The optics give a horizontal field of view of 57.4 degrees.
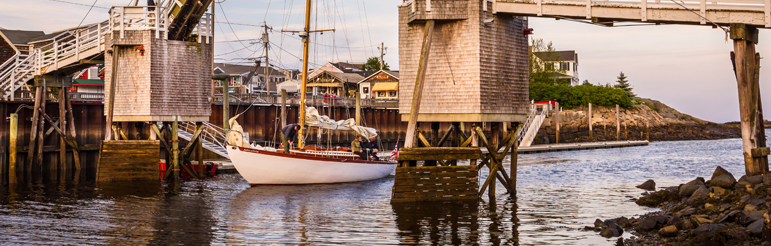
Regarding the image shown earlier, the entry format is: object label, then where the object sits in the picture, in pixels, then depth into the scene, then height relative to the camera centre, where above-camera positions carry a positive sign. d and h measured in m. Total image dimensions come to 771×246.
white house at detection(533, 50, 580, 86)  113.69 +11.67
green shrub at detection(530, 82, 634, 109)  83.56 +4.87
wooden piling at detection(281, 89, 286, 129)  38.94 +1.66
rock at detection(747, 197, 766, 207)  16.18 -1.53
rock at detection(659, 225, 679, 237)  15.29 -2.09
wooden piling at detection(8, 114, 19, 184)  29.84 -0.43
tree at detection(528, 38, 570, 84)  91.06 +9.46
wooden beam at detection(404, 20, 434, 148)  21.19 +1.53
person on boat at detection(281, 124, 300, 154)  31.08 +0.17
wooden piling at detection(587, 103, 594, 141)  73.06 +1.41
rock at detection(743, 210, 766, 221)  14.78 -1.68
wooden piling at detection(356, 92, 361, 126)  42.00 +1.80
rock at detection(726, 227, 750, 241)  13.85 -1.94
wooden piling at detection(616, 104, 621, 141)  75.81 +0.75
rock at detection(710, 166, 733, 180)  21.26 -1.11
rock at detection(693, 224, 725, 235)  14.48 -1.94
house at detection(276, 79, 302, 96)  69.25 +4.99
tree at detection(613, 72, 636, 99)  101.31 +7.66
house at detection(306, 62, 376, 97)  87.25 +7.17
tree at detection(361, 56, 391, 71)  114.19 +11.61
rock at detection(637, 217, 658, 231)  16.27 -2.07
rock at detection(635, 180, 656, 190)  28.23 -2.02
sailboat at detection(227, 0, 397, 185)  28.62 -1.11
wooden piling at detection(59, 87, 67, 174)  32.68 +0.32
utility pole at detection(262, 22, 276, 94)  60.22 +8.44
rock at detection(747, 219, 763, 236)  13.89 -1.84
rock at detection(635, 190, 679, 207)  21.86 -1.98
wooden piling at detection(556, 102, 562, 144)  66.75 +1.48
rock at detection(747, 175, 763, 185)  18.47 -1.17
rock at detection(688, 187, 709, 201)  18.84 -1.62
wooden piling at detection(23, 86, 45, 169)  31.67 +0.18
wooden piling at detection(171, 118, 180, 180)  30.67 -0.63
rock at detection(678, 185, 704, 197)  21.05 -1.64
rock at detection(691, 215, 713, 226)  15.61 -1.89
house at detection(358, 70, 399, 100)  85.12 +6.21
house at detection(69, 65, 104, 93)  47.44 +3.46
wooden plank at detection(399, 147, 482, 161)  20.78 -0.53
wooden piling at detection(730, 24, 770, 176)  19.38 +1.21
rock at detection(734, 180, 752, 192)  18.42 -1.32
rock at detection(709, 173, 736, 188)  19.76 -1.29
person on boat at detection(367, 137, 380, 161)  32.38 -0.80
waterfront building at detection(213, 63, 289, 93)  92.03 +8.55
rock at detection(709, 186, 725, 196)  19.08 -1.51
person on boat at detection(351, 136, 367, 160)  31.59 -0.64
